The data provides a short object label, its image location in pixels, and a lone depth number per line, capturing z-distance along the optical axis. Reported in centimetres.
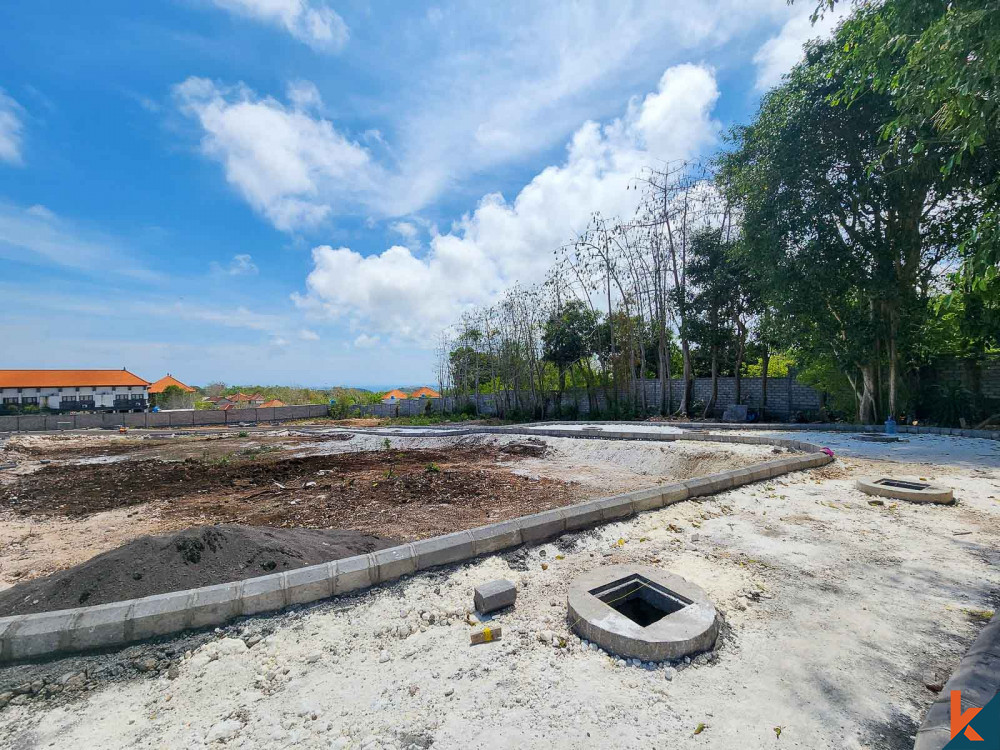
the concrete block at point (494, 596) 250
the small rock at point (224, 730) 167
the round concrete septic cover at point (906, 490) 421
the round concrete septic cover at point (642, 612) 207
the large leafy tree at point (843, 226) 912
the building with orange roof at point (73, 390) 3581
